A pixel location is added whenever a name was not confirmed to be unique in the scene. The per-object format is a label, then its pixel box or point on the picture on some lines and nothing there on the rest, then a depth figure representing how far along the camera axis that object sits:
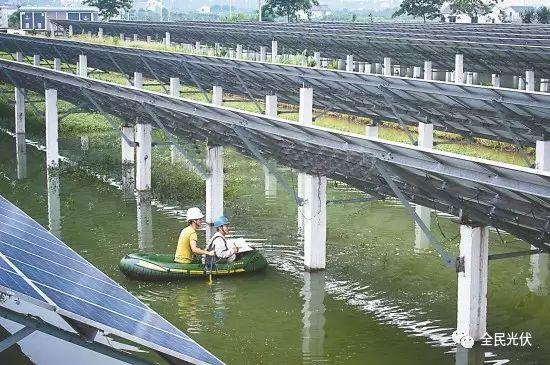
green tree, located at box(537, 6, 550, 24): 78.18
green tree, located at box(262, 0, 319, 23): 85.94
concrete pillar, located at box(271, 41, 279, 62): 54.32
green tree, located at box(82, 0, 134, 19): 93.38
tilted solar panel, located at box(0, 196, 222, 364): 8.57
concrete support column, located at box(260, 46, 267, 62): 56.97
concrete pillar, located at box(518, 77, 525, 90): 44.64
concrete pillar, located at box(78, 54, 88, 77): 47.94
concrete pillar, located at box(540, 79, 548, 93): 42.55
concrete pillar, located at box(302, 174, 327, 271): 18.92
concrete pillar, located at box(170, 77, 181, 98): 39.94
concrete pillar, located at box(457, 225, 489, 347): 14.68
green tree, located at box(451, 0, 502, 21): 72.25
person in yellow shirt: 18.30
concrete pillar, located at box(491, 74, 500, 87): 42.86
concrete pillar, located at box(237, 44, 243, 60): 58.84
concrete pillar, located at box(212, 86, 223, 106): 37.12
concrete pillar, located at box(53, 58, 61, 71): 50.80
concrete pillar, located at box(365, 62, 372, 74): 55.58
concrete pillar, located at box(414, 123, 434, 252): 22.15
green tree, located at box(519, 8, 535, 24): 79.95
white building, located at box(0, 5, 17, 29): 110.06
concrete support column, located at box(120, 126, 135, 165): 32.03
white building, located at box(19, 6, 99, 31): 107.25
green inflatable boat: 18.56
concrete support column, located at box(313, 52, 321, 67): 53.17
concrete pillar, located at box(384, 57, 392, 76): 45.38
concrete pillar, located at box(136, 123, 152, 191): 26.91
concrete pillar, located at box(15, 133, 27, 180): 32.12
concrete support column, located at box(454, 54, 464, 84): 39.00
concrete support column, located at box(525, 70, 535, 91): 36.38
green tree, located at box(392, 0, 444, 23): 76.75
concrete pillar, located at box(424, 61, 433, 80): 42.31
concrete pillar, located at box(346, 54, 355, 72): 48.60
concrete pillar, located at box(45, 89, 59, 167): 31.48
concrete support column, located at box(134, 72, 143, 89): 43.75
